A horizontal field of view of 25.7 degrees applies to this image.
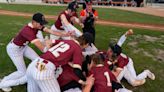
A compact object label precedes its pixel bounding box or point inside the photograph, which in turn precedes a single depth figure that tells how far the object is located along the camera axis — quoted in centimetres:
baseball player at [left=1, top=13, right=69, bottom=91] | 813
